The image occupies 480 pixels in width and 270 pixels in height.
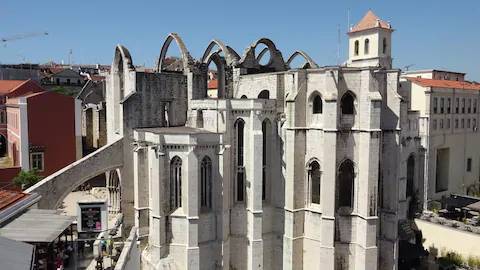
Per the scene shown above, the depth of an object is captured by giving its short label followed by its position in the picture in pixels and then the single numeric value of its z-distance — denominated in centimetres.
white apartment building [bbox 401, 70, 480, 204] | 3681
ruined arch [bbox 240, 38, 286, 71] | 2788
